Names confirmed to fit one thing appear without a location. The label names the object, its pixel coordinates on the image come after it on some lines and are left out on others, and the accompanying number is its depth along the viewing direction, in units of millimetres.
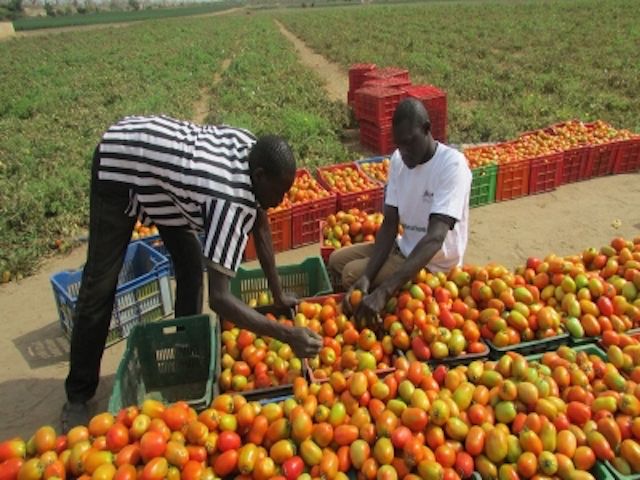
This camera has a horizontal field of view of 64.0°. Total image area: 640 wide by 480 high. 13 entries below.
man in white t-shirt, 3977
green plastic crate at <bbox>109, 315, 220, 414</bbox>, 4039
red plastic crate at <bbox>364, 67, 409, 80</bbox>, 11340
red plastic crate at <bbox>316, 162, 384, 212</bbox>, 7000
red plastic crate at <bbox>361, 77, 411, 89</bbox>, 10398
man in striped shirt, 3023
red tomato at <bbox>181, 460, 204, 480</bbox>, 2502
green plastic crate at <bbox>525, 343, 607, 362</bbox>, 3406
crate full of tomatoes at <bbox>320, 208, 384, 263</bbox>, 5731
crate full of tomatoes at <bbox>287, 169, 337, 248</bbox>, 6773
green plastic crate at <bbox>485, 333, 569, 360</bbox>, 3602
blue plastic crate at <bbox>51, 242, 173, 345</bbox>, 5129
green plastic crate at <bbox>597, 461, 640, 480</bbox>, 2543
